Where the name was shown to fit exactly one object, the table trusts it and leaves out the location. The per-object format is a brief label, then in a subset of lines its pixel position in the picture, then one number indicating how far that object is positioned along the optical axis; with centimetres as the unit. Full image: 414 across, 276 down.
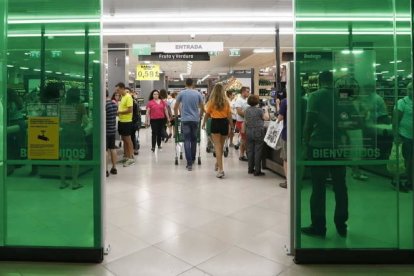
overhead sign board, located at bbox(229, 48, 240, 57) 1263
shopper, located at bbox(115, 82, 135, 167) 680
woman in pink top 894
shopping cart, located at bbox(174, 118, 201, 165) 749
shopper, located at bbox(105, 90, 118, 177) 626
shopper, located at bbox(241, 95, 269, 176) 632
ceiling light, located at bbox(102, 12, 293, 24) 851
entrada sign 1071
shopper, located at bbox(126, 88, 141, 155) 834
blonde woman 609
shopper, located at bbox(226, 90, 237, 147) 923
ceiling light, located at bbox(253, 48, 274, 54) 1398
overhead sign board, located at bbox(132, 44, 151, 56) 1144
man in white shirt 804
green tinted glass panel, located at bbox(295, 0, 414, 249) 283
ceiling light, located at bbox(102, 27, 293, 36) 1009
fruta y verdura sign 1135
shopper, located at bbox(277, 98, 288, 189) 523
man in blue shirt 677
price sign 1617
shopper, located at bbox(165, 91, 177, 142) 973
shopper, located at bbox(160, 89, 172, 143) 915
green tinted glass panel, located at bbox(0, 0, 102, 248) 288
